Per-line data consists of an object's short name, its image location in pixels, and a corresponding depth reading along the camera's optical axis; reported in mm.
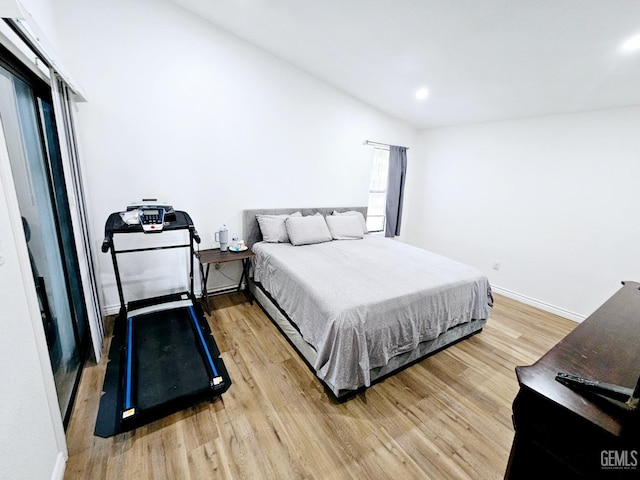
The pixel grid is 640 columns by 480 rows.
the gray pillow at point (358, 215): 4004
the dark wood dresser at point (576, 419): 755
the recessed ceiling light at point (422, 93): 3283
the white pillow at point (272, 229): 3314
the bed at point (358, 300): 1819
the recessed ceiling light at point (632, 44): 1883
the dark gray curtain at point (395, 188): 4609
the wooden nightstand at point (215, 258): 2836
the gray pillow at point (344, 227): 3715
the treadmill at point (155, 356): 1663
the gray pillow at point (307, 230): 3291
